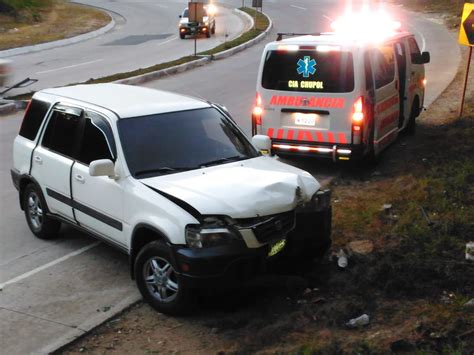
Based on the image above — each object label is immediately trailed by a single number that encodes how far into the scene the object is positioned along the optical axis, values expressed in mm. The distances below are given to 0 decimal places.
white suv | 5469
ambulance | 9539
